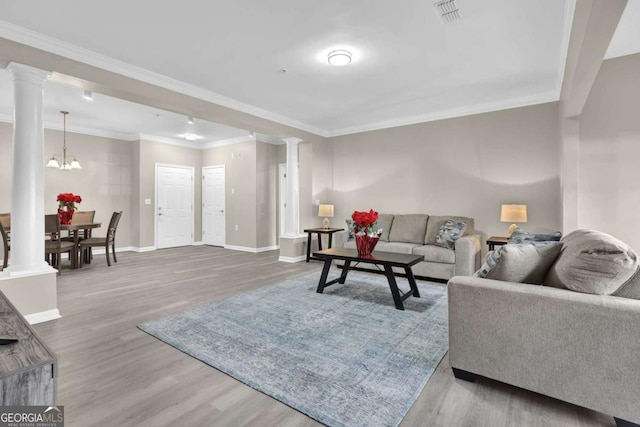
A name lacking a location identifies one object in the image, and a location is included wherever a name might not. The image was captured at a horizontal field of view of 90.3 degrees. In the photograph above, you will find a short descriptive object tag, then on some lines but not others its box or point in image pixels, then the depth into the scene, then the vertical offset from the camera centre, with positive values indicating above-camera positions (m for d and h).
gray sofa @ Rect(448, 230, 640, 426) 1.55 -0.63
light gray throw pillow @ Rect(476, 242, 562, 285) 1.95 -0.31
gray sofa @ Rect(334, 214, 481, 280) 4.30 -0.49
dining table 5.09 -0.44
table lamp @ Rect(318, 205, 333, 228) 6.24 +0.00
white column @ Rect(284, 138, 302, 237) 6.30 +0.46
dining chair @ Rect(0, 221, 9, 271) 4.08 -0.41
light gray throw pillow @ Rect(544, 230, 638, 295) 1.59 -0.29
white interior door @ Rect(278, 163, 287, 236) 7.85 +0.52
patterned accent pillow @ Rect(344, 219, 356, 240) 5.34 -0.31
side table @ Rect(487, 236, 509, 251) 4.31 -0.40
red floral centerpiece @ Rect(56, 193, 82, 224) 5.27 +0.11
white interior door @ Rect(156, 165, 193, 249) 7.56 +0.16
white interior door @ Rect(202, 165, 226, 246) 8.06 +0.16
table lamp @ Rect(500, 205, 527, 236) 4.33 -0.02
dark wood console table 0.82 -0.42
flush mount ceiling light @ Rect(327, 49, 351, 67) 3.31 +1.64
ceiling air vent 2.53 +1.66
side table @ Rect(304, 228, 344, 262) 5.92 -0.38
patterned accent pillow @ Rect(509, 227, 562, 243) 2.61 -0.22
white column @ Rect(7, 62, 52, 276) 2.95 +0.41
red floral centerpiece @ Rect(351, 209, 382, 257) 3.75 -0.25
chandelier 5.46 +1.00
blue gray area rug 1.83 -1.04
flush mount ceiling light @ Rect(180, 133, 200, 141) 7.02 +1.71
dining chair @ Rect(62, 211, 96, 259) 5.86 -0.12
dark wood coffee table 3.34 -0.55
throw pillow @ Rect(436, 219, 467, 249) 4.54 -0.32
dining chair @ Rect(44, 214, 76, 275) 4.55 -0.44
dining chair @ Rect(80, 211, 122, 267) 5.39 -0.50
